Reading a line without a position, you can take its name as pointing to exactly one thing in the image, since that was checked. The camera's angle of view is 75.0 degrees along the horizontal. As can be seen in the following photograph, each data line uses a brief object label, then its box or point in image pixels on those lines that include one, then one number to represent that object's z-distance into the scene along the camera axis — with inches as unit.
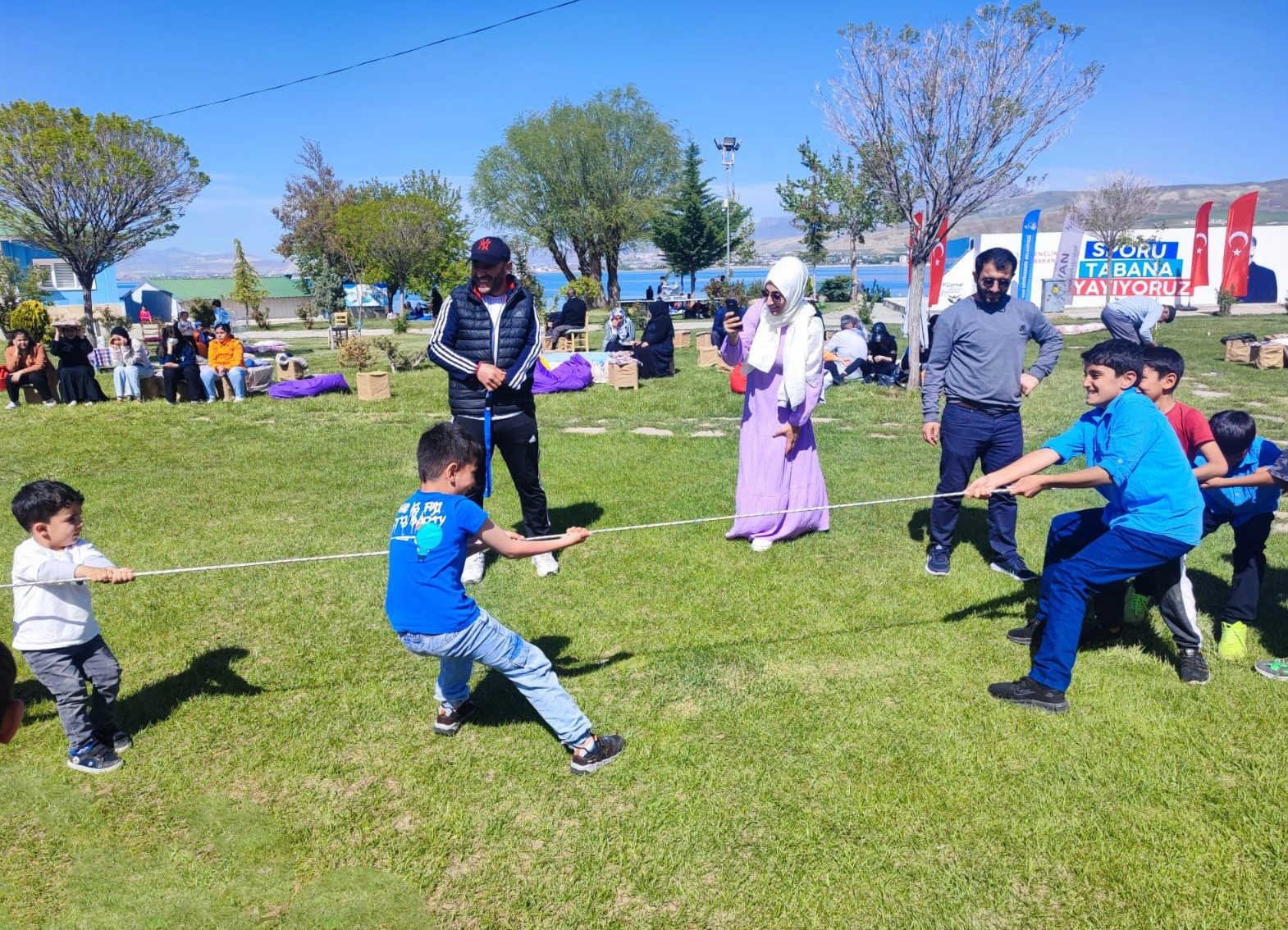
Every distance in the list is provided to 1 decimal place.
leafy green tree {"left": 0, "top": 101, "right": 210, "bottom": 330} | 950.4
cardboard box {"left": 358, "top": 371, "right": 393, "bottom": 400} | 564.1
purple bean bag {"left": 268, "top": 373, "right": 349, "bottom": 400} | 586.2
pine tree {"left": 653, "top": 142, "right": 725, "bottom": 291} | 2116.1
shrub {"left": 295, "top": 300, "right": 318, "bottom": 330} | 1518.2
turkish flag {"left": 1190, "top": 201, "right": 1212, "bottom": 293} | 1434.5
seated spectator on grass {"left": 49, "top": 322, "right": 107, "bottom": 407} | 554.3
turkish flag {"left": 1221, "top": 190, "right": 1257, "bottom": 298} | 1363.2
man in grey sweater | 229.1
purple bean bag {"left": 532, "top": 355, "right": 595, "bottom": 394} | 590.6
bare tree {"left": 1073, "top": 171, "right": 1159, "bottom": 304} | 1521.9
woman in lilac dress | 247.9
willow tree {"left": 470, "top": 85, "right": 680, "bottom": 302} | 1940.2
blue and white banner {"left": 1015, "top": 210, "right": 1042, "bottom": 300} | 1389.0
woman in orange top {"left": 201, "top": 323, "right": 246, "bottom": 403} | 575.2
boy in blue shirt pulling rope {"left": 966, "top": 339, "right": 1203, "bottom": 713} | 157.6
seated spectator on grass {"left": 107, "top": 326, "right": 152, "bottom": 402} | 575.5
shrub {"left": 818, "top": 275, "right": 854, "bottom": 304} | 1927.9
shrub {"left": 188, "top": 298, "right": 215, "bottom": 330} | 1262.3
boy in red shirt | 175.0
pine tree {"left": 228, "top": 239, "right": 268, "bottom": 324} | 1772.9
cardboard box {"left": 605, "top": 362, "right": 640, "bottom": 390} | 588.7
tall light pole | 1849.2
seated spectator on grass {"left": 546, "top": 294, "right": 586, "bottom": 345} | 844.0
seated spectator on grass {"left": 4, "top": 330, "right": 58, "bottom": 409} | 546.3
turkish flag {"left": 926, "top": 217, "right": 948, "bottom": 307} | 1325.3
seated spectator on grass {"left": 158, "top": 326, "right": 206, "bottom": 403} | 571.4
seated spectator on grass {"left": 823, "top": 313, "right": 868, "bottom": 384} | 614.0
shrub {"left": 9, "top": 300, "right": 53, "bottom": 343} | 755.4
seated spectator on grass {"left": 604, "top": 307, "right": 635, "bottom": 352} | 736.3
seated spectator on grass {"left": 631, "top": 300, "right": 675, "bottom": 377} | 650.8
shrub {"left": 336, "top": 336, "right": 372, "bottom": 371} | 746.2
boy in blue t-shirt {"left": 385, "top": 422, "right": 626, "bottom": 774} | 140.0
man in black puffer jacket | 230.1
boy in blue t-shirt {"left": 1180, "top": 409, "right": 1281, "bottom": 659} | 187.5
